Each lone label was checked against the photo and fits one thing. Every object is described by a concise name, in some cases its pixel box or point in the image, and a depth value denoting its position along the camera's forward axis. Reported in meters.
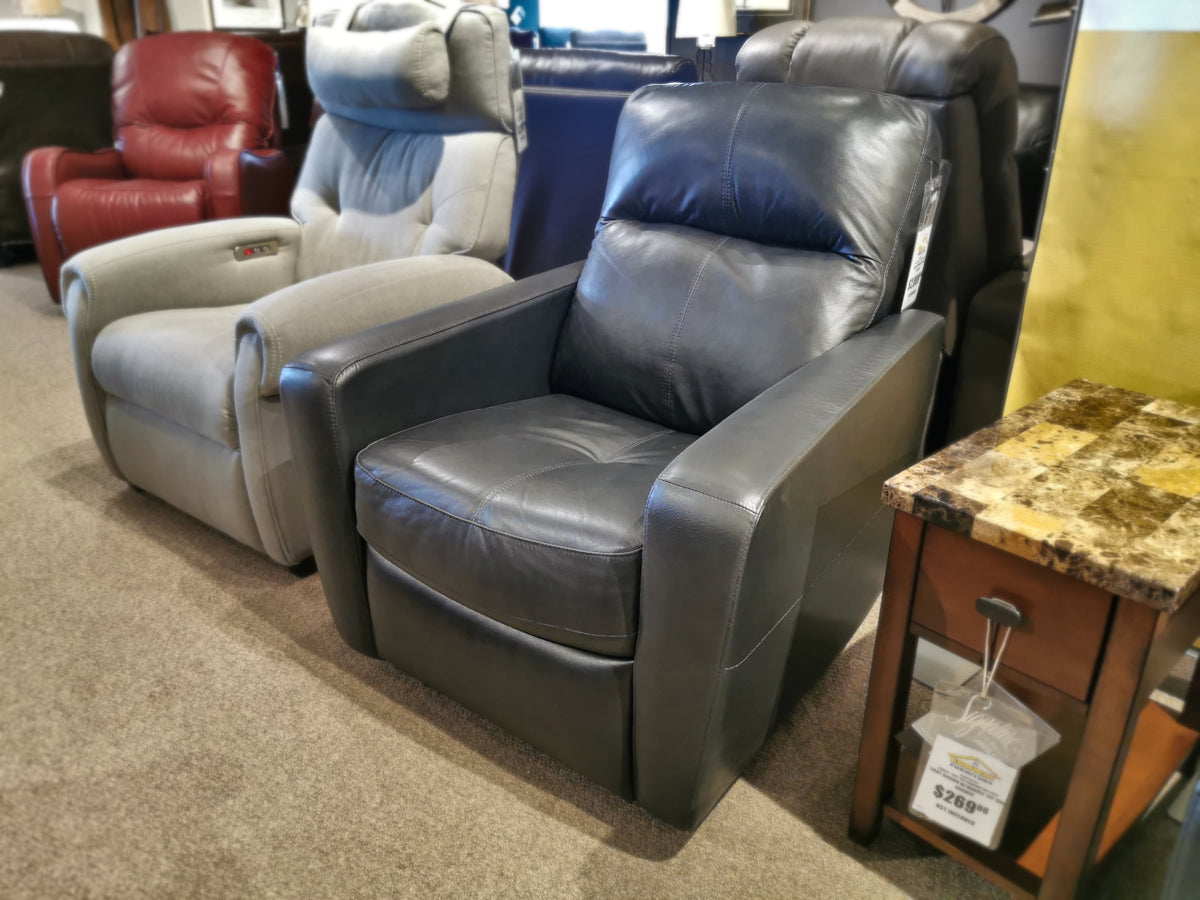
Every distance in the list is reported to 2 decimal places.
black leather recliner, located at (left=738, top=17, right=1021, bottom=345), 1.63
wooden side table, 0.90
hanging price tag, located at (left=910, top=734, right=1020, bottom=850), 1.02
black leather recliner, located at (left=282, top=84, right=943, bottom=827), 1.09
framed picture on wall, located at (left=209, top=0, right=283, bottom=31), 4.88
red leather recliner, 3.21
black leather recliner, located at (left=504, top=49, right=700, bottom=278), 2.21
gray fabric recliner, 1.68
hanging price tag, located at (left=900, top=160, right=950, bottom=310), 1.47
